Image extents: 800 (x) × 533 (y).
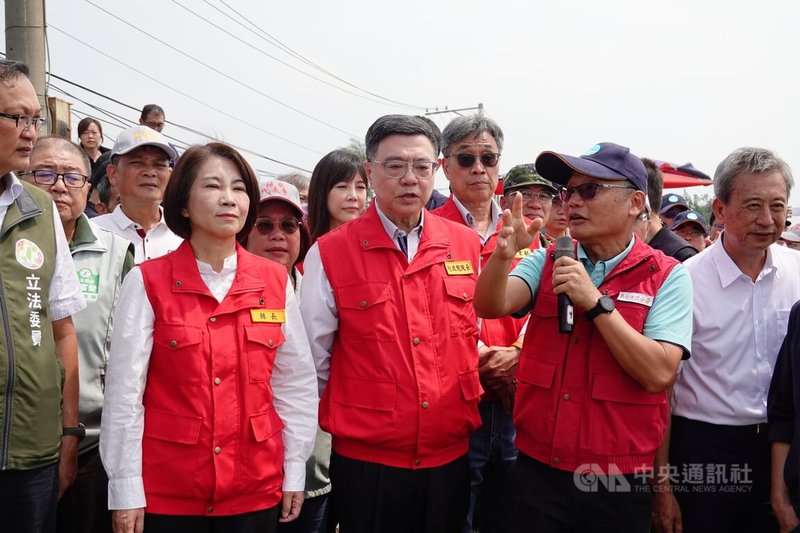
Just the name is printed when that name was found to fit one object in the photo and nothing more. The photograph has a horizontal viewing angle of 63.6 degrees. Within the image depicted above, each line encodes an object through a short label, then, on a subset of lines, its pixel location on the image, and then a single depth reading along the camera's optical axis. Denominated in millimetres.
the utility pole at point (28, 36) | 5852
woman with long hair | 4074
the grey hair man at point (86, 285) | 2969
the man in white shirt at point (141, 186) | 3789
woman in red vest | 2439
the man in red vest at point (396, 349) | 2789
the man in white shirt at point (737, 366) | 3049
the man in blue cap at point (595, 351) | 2568
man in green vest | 2406
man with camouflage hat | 4465
